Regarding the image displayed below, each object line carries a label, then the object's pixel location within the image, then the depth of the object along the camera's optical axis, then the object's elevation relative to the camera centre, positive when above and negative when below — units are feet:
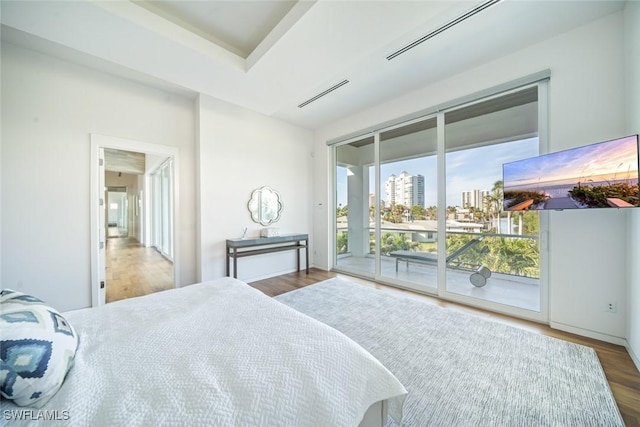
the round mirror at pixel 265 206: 14.06 +0.39
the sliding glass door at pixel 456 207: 9.30 +0.23
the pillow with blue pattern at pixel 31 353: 2.40 -1.60
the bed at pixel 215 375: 2.50 -2.08
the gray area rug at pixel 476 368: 4.66 -4.00
